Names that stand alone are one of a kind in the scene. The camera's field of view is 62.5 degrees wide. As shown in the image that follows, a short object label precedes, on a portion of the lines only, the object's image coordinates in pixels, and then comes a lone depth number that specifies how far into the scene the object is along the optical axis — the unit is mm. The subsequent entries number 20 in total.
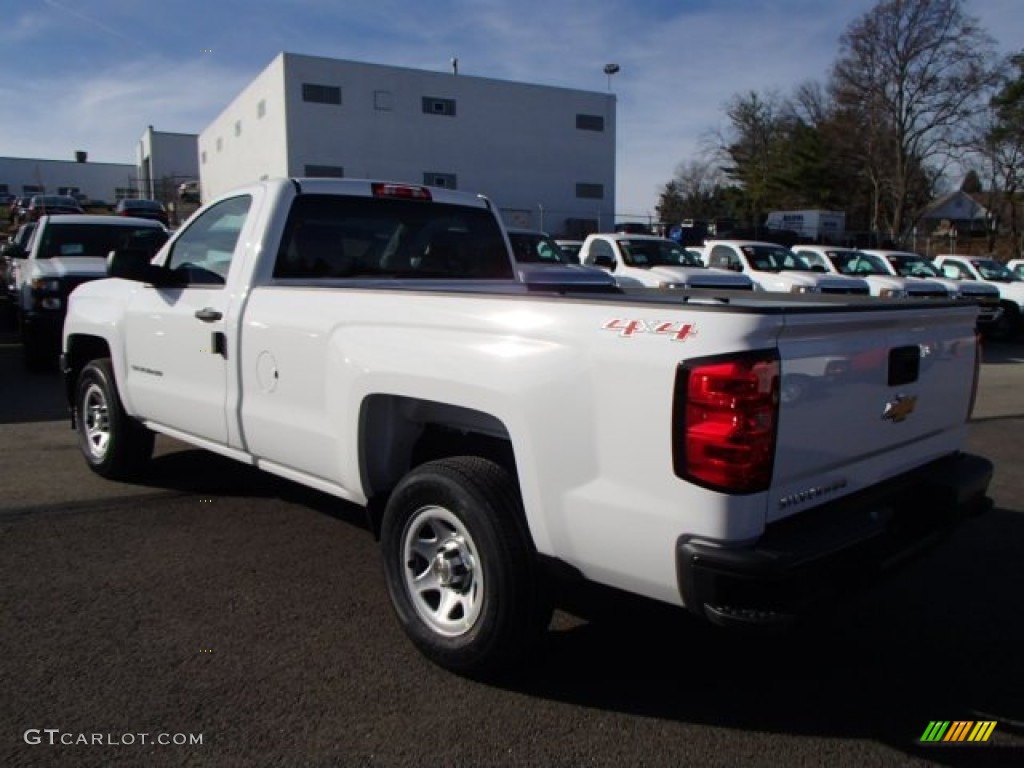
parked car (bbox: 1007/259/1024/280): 19266
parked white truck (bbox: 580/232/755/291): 14625
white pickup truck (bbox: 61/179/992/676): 2516
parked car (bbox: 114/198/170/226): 33694
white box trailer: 44312
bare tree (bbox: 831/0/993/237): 40500
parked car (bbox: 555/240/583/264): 19078
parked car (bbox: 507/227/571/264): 14215
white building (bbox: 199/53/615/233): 39562
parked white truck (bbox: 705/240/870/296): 15594
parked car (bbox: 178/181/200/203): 59469
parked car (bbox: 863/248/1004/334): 16609
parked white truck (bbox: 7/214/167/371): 10188
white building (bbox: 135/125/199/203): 73625
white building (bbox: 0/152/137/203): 85750
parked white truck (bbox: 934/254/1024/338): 17375
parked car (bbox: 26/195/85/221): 33469
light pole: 48281
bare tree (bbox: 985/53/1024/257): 41938
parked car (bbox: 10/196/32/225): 38819
